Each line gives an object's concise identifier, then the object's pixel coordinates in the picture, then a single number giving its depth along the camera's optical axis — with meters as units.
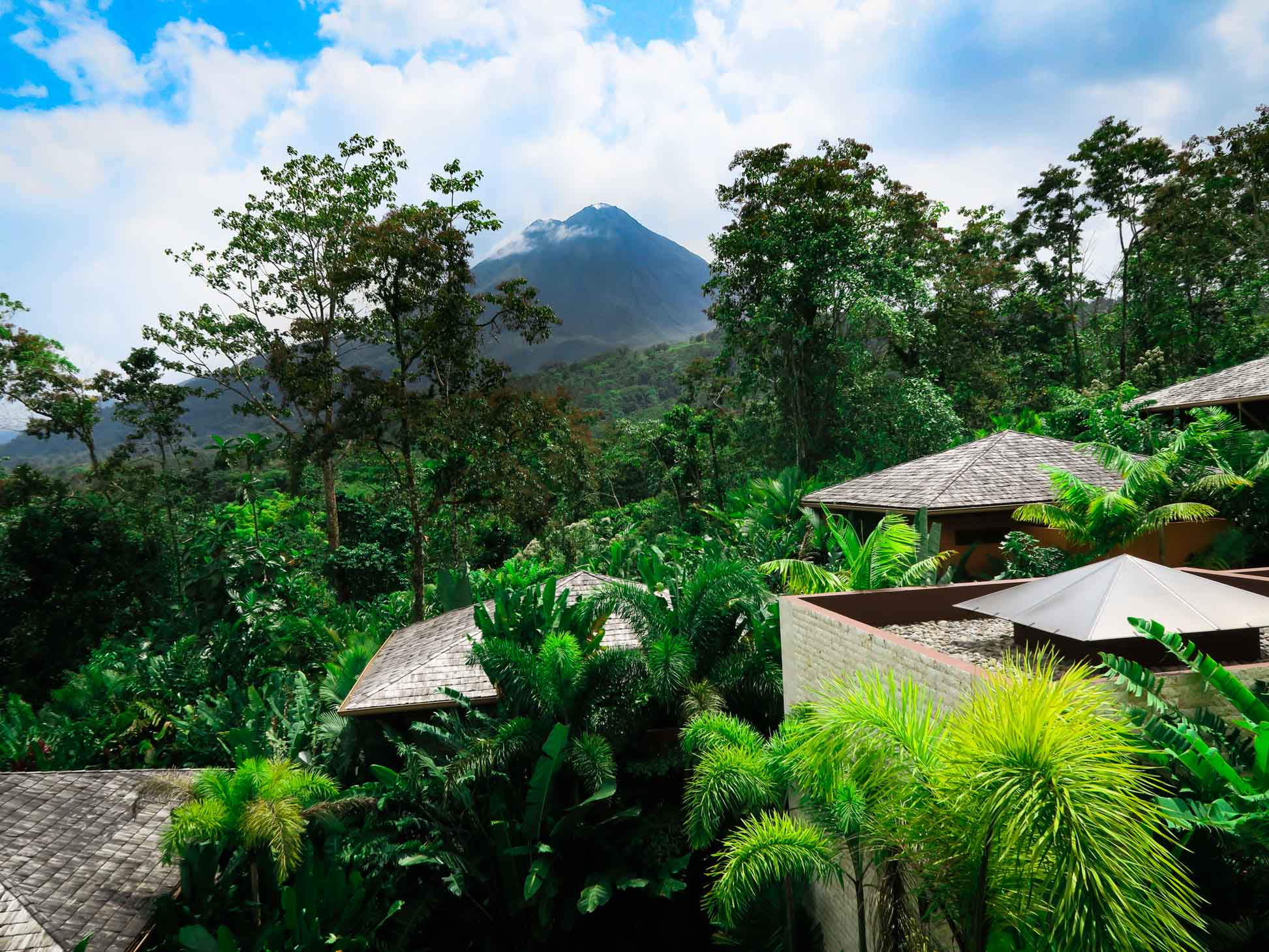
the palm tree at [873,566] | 10.28
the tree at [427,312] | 18.27
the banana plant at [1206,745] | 3.77
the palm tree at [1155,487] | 11.14
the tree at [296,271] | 23.62
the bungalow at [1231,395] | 16.28
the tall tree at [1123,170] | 28.84
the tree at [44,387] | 25.70
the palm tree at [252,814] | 8.14
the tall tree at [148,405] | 27.61
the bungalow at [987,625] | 5.37
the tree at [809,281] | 24.59
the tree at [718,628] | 9.52
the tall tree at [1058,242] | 31.78
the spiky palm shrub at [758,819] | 5.34
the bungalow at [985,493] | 14.26
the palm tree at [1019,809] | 3.38
